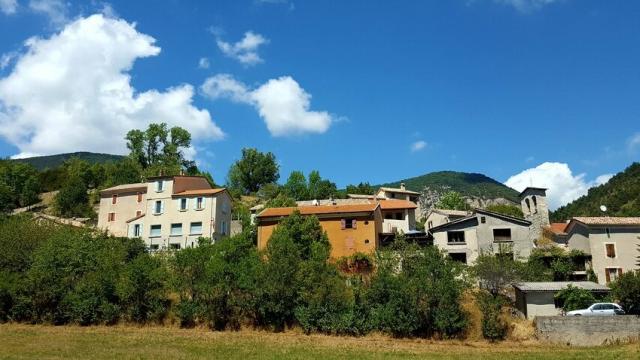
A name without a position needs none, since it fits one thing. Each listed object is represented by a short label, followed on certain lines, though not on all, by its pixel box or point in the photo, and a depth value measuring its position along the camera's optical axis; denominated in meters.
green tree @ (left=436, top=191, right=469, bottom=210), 83.94
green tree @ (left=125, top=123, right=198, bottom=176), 99.94
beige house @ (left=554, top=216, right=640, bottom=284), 47.69
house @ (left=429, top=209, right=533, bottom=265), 50.28
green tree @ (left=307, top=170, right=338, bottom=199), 88.19
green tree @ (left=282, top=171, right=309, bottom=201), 88.21
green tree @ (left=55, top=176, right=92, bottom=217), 83.31
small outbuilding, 39.53
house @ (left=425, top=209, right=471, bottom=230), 63.88
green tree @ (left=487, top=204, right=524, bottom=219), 75.81
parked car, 37.38
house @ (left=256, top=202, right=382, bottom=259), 51.50
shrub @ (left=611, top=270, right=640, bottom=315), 37.47
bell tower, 56.59
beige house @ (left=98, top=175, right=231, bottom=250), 58.62
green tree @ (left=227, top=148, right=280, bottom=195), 112.00
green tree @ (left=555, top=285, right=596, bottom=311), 39.09
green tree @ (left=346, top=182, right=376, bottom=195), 95.62
